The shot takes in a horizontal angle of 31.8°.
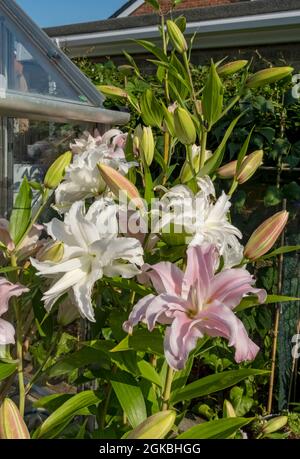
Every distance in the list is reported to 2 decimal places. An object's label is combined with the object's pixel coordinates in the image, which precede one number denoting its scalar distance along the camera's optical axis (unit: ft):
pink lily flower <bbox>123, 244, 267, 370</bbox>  2.35
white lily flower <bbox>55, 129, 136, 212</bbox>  3.33
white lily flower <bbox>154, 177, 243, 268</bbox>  2.76
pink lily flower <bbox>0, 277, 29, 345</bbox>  2.74
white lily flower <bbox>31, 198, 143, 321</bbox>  2.65
